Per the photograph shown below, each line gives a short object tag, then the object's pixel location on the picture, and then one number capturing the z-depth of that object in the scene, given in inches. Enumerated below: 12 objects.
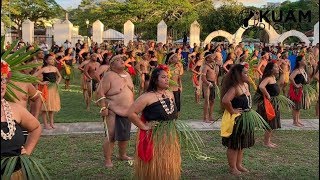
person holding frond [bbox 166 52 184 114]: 360.2
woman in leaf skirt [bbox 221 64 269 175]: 219.9
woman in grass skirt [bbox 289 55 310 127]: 358.9
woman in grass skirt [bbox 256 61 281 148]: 281.9
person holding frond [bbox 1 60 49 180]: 125.8
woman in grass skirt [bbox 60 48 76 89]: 545.0
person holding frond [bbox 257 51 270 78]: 486.0
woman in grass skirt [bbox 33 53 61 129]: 337.7
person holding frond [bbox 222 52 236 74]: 491.2
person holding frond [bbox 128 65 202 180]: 181.6
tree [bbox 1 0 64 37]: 1883.6
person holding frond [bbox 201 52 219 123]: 371.9
